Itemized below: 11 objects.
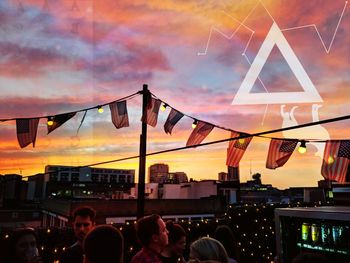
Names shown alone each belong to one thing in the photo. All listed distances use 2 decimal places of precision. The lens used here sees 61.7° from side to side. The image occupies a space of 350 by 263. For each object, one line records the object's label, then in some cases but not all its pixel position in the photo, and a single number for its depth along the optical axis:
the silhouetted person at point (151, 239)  2.89
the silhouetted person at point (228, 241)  4.09
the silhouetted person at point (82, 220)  3.82
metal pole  7.51
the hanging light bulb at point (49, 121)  7.80
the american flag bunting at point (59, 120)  7.86
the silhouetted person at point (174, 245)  3.55
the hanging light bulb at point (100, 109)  8.51
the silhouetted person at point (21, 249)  3.04
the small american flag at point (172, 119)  8.86
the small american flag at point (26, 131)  7.60
